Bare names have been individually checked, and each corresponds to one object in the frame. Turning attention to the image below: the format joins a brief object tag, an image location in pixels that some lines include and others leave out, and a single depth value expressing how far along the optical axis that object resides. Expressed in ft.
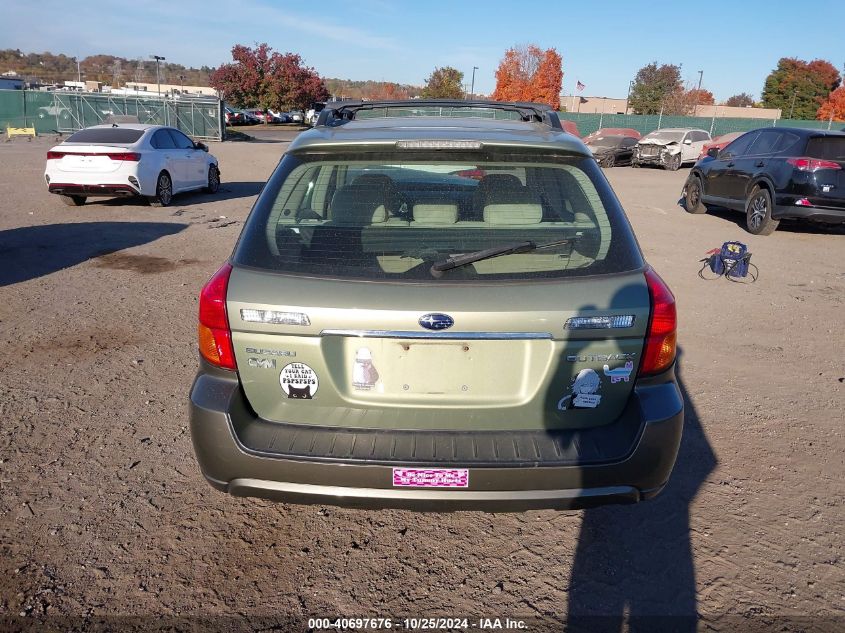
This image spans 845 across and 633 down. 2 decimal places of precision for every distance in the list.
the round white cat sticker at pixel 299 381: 8.69
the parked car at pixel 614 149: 94.12
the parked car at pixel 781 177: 35.86
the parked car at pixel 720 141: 89.04
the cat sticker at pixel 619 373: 8.74
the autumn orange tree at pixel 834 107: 232.53
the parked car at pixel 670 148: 92.99
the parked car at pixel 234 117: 191.25
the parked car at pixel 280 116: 222.69
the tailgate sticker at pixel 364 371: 8.68
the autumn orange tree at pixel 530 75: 229.86
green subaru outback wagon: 8.46
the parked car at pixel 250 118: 207.25
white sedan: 40.37
